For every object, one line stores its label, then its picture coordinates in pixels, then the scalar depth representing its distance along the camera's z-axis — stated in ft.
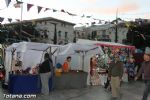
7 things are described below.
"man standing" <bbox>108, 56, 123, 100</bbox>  18.19
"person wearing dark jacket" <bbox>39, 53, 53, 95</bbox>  19.22
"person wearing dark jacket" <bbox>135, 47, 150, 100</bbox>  14.85
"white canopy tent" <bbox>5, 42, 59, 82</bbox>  23.08
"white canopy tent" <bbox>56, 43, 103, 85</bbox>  23.25
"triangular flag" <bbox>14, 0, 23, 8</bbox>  27.26
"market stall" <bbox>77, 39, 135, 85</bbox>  28.51
